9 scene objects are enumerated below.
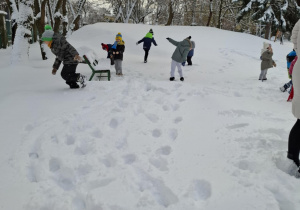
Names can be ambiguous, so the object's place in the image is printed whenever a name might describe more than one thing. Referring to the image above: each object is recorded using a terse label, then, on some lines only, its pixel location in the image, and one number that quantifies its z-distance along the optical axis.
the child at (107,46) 9.96
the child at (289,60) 6.79
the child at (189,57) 11.12
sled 7.11
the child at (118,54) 8.59
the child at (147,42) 11.66
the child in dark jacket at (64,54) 5.48
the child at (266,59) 8.47
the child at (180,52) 7.77
